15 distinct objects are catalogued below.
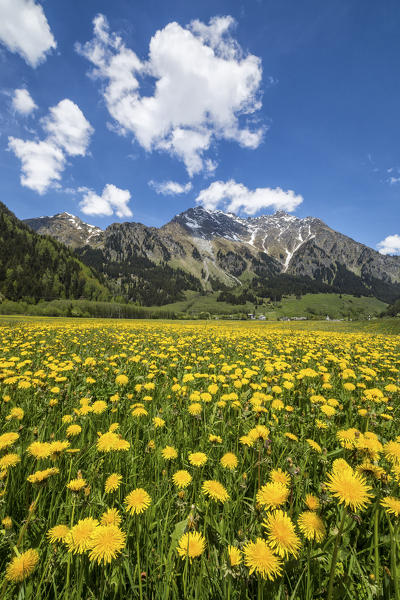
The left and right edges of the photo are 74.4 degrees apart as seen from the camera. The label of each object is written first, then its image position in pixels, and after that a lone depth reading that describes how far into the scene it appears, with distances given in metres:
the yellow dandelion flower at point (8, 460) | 0.41
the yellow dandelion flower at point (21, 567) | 0.28
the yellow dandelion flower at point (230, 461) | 0.46
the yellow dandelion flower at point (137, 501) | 0.35
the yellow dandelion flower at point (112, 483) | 0.39
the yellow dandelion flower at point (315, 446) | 0.52
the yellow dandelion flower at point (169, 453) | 0.48
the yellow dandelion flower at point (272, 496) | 0.33
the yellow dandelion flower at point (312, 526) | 0.30
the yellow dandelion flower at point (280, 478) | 0.39
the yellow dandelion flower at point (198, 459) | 0.45
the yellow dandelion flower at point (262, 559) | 0.27
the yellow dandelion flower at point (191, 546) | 0.30
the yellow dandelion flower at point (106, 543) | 0.28
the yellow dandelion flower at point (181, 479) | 0.41
